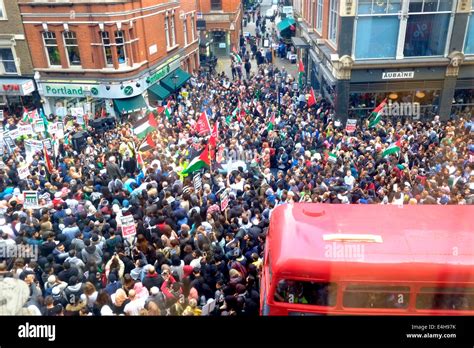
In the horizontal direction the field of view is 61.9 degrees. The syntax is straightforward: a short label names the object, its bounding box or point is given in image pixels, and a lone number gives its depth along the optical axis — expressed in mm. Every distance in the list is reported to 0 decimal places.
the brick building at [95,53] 22812
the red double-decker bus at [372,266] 6234
